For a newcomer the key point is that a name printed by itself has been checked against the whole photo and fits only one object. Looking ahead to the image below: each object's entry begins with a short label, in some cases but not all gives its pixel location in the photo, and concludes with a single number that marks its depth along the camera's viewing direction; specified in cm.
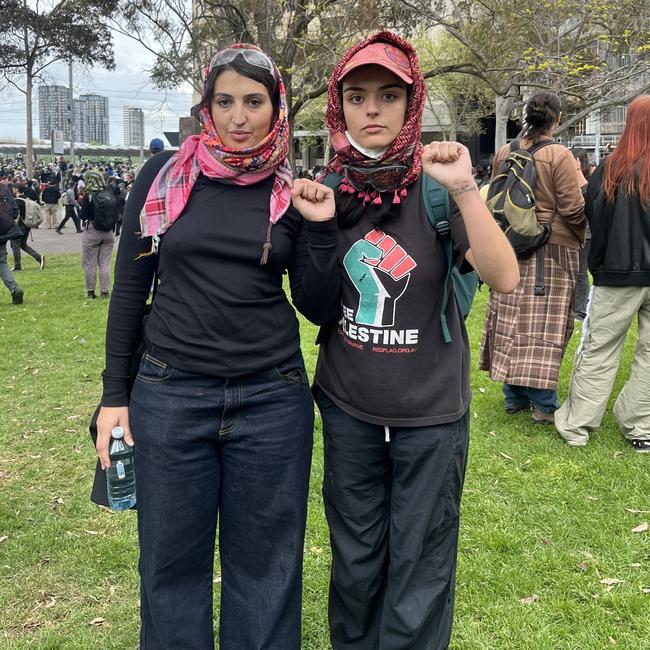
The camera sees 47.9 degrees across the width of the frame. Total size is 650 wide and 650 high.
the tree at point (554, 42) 1091
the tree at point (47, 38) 2039
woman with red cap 202
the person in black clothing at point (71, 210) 2245
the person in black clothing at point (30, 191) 2389
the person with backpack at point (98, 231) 995
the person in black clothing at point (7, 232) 973
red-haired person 443
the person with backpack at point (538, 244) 461
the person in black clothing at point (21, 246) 1267
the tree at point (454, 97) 2611
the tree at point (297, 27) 1031
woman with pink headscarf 204
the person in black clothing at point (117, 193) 1061
